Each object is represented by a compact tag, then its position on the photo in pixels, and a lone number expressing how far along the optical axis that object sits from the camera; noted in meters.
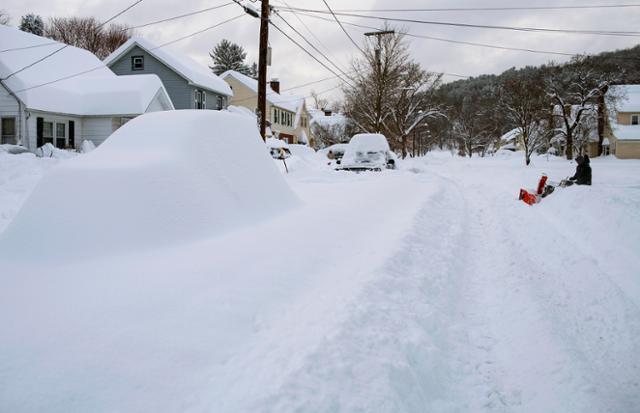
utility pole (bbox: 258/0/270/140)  13.24
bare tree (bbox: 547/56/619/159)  36.53
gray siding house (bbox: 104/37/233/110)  29.22
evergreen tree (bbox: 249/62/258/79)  65.86
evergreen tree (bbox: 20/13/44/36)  51.63
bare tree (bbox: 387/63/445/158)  39.38
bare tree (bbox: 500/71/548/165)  34.38
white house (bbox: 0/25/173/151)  19.67
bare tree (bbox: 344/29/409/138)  35.41
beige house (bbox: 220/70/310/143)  43.44
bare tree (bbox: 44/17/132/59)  48.84
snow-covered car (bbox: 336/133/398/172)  18.14
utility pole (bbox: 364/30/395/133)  34.88
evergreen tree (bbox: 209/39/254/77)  63.59
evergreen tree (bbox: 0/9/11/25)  41.83
